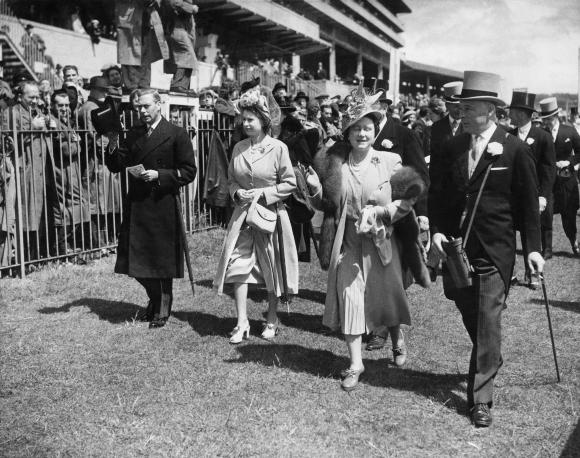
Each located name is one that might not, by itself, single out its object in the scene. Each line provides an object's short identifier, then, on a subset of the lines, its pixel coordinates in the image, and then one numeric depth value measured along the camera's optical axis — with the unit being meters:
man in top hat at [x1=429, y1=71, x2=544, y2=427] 4.46
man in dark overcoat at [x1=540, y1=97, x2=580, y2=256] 10.41
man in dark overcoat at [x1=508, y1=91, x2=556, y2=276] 8.45
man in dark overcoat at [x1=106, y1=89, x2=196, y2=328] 6.40
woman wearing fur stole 5.00
